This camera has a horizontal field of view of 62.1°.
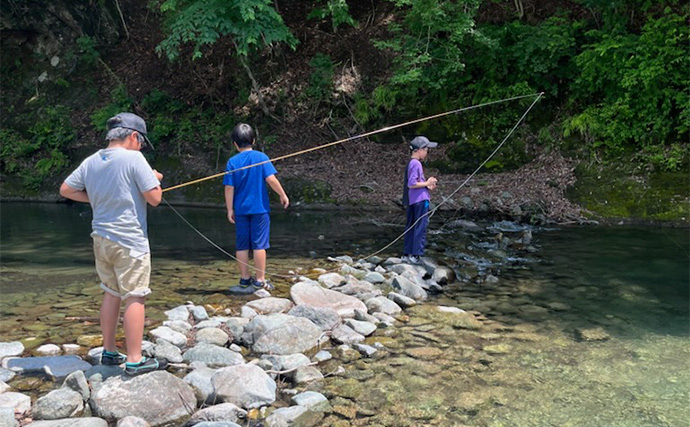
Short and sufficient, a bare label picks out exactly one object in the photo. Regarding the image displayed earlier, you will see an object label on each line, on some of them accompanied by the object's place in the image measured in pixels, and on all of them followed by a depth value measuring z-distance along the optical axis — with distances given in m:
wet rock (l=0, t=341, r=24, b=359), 4.37
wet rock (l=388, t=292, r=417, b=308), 5.98
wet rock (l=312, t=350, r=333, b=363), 4.51
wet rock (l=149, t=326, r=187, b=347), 4.67
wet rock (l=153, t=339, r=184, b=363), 4.30
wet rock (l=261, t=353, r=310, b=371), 4.24
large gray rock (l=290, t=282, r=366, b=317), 5.71
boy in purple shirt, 7.32
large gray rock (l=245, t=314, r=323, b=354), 4.64
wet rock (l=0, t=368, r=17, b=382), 3.96
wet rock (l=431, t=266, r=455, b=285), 6.90
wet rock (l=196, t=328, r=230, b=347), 4.73
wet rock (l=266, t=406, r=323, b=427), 3.47
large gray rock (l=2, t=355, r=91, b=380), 4.04
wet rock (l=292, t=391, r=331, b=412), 3.65
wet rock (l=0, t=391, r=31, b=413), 3.49
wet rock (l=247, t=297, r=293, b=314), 5.57
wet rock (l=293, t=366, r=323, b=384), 4.10
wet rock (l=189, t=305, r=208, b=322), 5.32
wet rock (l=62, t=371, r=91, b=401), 3.65
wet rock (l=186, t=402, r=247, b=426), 3.51
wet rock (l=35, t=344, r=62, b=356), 4.46
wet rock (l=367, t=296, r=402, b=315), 5.69
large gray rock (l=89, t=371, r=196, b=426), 3.49
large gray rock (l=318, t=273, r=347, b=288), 6.61
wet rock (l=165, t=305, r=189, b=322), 5.29
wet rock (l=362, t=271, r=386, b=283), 6.77
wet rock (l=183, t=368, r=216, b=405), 3.79
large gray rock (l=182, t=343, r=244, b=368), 4.35
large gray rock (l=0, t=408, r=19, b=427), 3.21
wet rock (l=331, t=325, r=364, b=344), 4.90
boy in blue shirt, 6.05
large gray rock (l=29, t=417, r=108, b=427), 3.29
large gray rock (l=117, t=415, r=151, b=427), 3.34
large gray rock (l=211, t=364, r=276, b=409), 3.74
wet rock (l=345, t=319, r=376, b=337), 5.07
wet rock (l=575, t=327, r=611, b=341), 5.00
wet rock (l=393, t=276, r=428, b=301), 6.27
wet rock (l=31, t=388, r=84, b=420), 3.42
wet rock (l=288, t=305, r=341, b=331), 5.17
